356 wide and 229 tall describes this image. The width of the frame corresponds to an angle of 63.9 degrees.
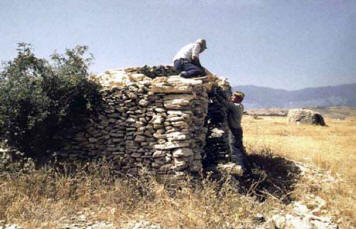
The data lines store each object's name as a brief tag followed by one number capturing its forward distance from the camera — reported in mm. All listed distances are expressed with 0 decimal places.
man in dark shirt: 9383
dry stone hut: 7125
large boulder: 25078
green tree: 6758
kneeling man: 8992
